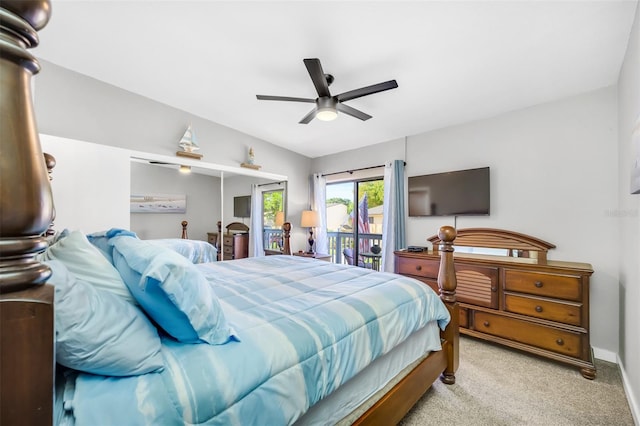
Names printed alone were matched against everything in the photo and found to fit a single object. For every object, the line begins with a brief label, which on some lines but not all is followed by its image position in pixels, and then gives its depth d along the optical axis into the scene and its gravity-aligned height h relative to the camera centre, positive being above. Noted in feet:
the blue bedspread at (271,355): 2.41 -1.70
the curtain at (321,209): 15.84 +0.30
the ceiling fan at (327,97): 6.51 +3.29
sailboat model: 10.74 +2.87
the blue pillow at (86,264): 2.94 -0.59
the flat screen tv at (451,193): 10.16 +0.91
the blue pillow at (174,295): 2.86 -0.93
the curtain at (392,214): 12.51 +0.03
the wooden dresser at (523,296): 7.25 -2.49
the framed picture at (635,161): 5.02 +1.11
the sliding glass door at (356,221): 14.76 -0.37
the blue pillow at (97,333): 2.27 -1.13
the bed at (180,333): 1.47 -1.56
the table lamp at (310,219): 15.14 -0.29
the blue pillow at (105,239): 3.84 -0.43
